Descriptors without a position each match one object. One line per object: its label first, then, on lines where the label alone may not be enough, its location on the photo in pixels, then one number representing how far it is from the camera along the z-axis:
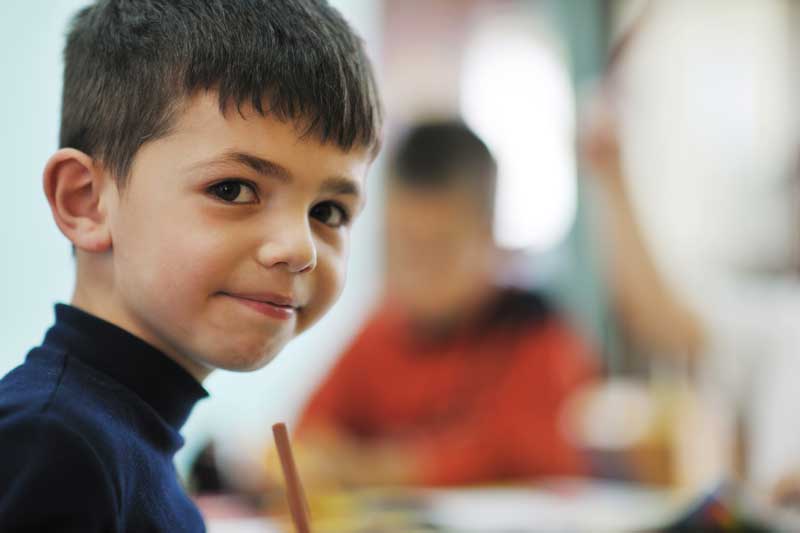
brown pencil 1.25
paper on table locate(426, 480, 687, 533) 1.65
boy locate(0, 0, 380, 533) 1.25
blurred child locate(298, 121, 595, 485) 2.34
